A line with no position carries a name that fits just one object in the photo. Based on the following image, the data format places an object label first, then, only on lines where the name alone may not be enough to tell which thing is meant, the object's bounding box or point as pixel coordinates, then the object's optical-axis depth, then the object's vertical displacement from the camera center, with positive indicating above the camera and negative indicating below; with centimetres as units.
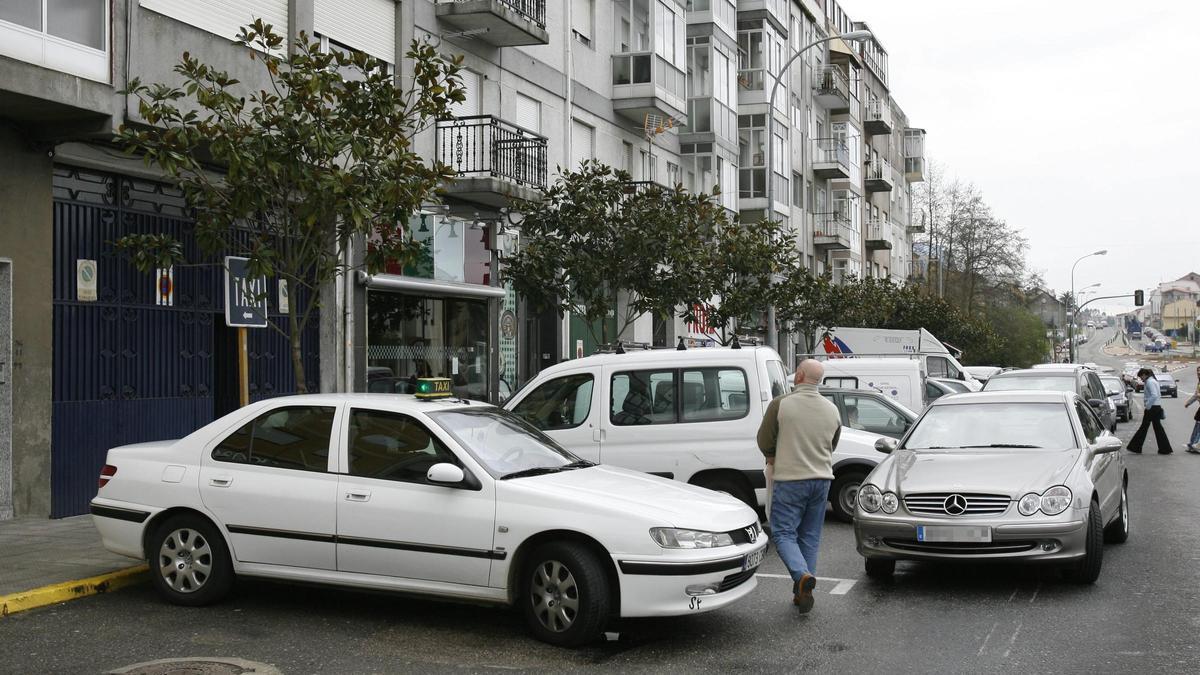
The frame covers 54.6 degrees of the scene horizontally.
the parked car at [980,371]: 3834 -145
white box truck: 3309 -45
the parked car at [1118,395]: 3678 -211
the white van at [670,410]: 1146 -81
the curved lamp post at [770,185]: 2688 +348
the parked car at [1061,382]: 1972 -93
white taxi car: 695 -118
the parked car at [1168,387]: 6353 -326
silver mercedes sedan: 843 -125
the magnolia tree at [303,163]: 1077 +159
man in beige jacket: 828 -94
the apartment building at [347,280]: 1209 +187
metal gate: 1260 -6
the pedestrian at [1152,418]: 2305 -178
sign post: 1112 +26
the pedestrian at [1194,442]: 2333 -231
